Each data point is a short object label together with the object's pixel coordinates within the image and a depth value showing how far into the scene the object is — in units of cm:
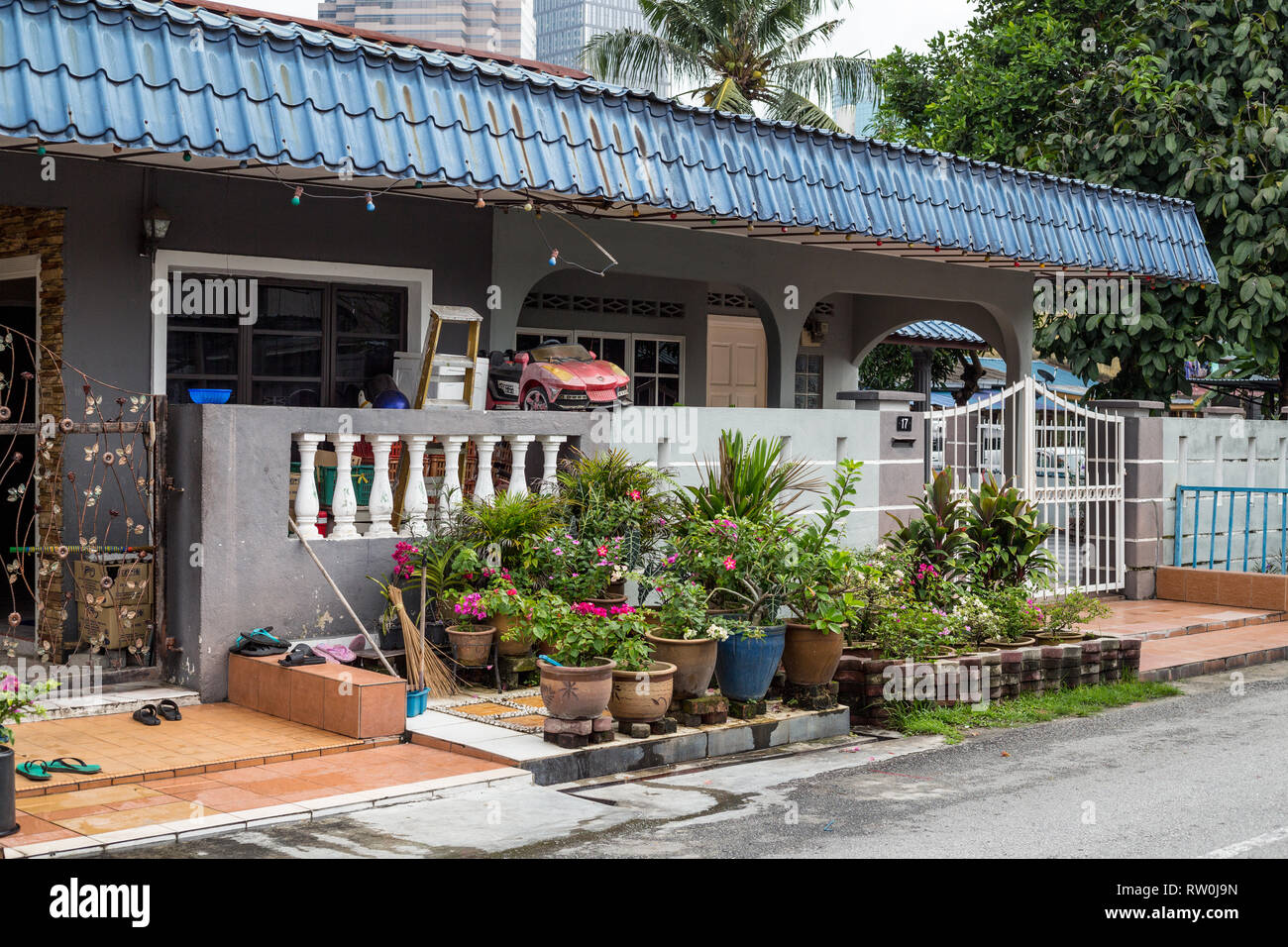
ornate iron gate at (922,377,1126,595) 1318
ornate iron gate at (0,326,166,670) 841
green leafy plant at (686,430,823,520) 955
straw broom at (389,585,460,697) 855
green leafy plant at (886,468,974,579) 1086
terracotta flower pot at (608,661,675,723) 784
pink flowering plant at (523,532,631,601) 885
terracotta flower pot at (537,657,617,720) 756
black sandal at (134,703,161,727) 779
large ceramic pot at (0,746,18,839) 581
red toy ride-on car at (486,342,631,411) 1090
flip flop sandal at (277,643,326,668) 815
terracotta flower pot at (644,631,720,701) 822
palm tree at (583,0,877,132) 3228
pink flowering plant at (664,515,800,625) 878
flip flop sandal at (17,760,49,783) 666
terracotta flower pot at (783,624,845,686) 886
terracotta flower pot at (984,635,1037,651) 1019
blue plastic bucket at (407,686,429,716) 823
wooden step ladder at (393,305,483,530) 1029
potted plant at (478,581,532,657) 841
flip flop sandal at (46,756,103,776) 674
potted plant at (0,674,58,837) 583
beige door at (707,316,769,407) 1767
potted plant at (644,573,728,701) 823
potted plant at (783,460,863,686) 879
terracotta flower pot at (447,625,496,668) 885
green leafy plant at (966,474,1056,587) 1109
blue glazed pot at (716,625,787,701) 850
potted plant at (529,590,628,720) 757
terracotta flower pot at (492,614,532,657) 865
